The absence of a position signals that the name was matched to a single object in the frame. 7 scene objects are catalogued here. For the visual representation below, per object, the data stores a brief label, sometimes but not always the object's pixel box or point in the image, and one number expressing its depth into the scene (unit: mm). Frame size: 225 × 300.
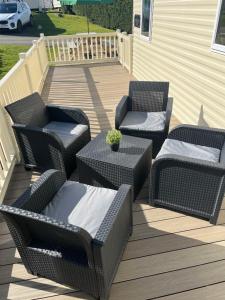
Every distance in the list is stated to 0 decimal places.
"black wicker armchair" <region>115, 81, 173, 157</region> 3232
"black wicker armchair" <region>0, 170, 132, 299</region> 1561
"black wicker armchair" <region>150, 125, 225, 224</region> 2184
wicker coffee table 2488
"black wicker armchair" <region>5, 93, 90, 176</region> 2881
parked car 15281
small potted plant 2516
